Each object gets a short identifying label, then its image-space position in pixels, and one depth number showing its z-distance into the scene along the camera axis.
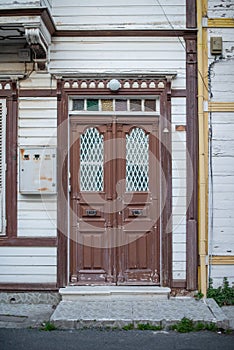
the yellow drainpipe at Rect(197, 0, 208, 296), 7.72
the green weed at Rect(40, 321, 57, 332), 6.54
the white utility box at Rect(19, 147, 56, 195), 7.77
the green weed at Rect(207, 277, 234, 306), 7.67
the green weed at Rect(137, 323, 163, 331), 6.54
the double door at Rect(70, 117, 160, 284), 7.89
